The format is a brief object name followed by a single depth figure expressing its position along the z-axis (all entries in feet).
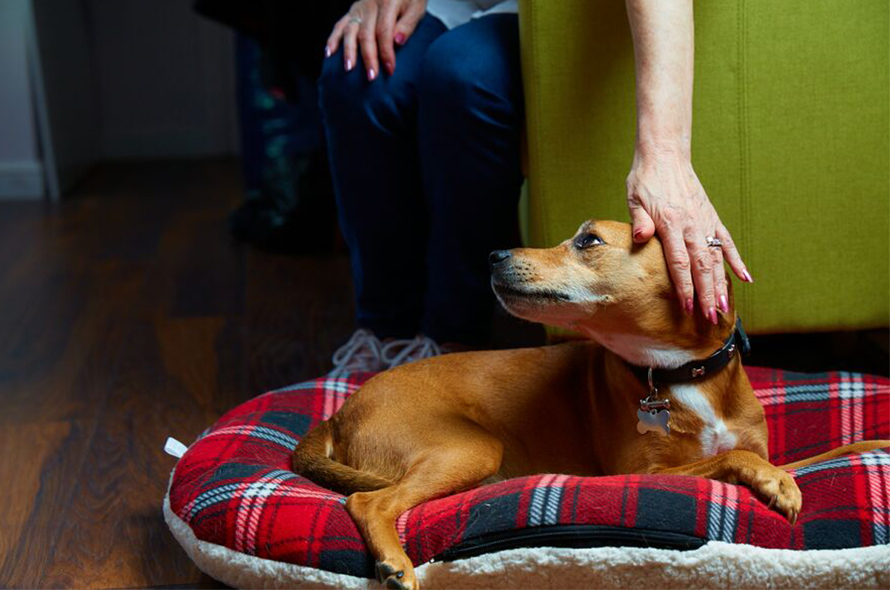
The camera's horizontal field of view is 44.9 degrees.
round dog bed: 4.08
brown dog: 4.54
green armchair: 5.58
